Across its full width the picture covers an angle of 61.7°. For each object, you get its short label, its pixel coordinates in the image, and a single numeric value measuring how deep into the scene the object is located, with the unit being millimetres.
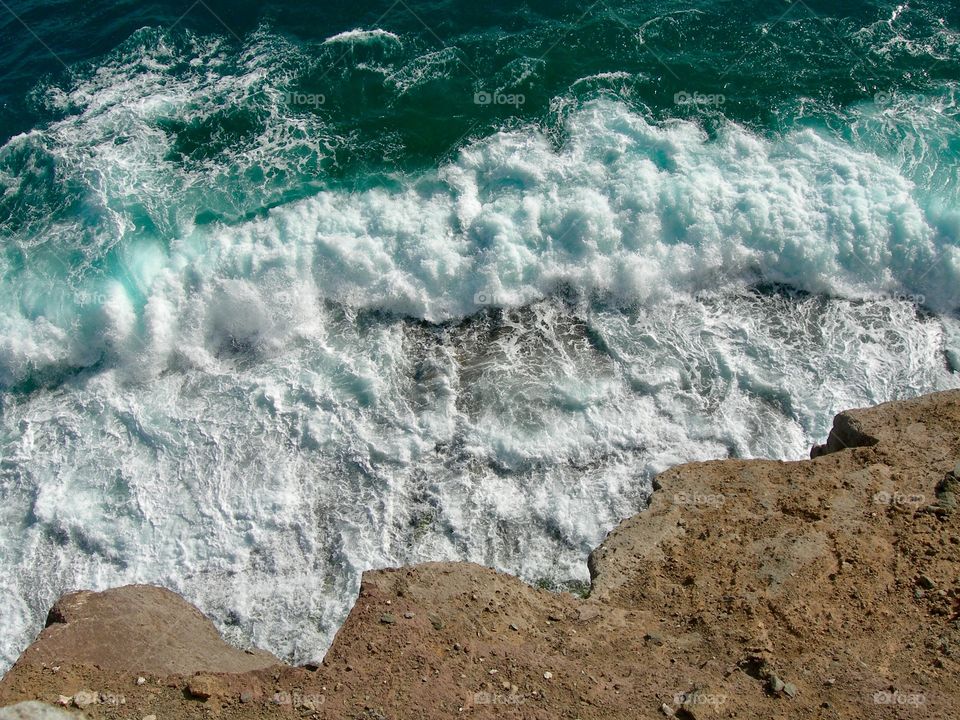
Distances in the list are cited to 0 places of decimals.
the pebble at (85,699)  8086
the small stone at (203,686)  8133
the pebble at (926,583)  8391
